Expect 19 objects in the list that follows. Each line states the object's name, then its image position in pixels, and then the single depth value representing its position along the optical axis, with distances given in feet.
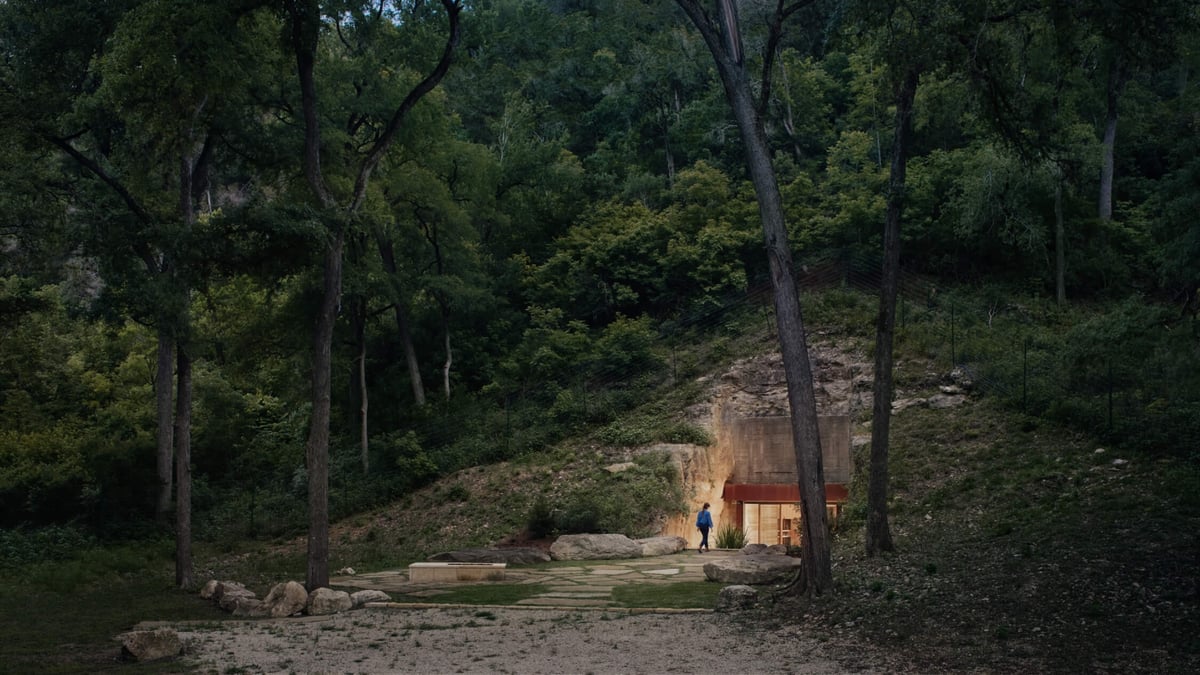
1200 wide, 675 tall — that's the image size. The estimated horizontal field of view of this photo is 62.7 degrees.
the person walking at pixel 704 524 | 70.79
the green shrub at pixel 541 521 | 71.97
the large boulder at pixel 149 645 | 30.27
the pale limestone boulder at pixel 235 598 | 43.51
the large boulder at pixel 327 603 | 42.63
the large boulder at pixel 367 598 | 44.47
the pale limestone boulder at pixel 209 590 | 47.57
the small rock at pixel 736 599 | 38.86
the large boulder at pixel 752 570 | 47.14
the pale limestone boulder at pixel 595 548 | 65.67
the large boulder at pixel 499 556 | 60.95
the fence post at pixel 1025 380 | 69.73
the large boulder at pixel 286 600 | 42.34
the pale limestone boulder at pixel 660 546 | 67.31
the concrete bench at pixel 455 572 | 54.54
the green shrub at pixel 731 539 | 74.02
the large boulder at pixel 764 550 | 59.74
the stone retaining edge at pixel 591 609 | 39.40
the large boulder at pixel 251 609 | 42.68
